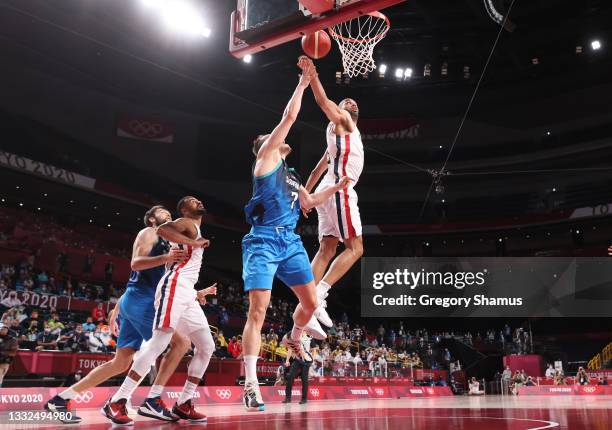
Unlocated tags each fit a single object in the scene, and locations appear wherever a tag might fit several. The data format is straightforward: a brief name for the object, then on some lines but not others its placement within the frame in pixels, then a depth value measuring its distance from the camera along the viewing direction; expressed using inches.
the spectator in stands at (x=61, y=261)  784.3
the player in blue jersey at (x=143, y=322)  216.1
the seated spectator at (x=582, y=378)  799.1
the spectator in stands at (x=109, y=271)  844.0
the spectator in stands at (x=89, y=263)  832.9
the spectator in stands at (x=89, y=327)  511.4
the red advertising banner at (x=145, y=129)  1045.8
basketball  232.4
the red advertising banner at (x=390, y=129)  1192.8
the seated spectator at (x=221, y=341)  584.4
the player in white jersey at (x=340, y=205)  226.2
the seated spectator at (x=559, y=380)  818.8
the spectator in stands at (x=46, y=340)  456.4
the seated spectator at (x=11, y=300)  603.2
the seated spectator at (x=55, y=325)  491.2
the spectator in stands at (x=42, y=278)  707.4
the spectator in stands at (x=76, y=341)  474.1
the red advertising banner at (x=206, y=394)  306.3
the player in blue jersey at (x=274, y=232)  187.5
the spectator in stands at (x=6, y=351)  350.9
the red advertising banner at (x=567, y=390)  764.6
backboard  229.5
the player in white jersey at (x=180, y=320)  207.2
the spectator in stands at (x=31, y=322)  511.2
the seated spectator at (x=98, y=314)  591.0
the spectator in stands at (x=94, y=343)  480.7
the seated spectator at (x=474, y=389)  828.6
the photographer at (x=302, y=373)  427.7
